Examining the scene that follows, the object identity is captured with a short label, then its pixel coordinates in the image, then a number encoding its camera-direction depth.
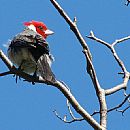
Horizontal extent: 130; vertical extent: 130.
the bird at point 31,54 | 6.29
